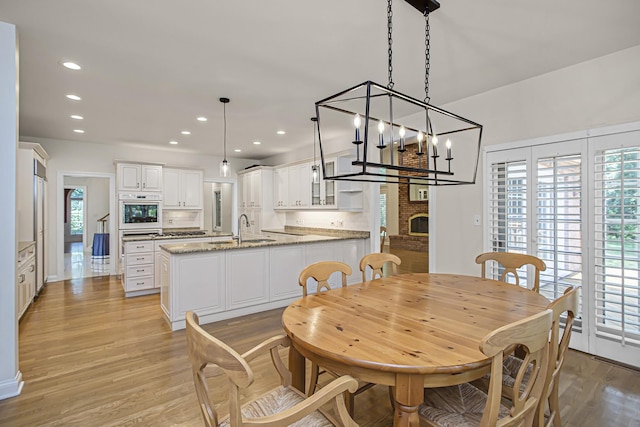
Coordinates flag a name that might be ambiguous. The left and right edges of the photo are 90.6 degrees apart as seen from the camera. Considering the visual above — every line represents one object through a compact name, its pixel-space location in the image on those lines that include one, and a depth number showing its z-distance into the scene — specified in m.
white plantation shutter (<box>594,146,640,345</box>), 2.60
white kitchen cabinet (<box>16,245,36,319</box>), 3.57
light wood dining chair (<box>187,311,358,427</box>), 0.99
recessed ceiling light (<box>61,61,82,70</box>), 2.88
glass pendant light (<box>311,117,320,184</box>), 4.79
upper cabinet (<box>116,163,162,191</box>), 6.02
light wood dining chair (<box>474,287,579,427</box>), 1.40
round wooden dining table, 1.21
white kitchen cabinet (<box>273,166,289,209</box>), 6.67
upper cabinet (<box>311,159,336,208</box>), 5.47
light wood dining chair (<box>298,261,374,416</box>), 2.20
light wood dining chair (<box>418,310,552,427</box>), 1.10
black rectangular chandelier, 3.75
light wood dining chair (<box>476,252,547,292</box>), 2.57
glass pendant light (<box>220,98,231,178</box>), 3.85
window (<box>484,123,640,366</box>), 2.64
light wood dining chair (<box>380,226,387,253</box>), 8.76
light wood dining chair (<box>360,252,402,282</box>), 2.74
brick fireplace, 8.41
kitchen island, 3.59
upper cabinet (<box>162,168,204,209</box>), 6.70
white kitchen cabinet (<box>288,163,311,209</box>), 6.06
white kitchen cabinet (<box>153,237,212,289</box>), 5.20
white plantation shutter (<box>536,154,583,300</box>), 2.93
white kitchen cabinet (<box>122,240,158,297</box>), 4.95
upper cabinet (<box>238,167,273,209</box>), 7.07
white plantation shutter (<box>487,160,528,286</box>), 3.28
